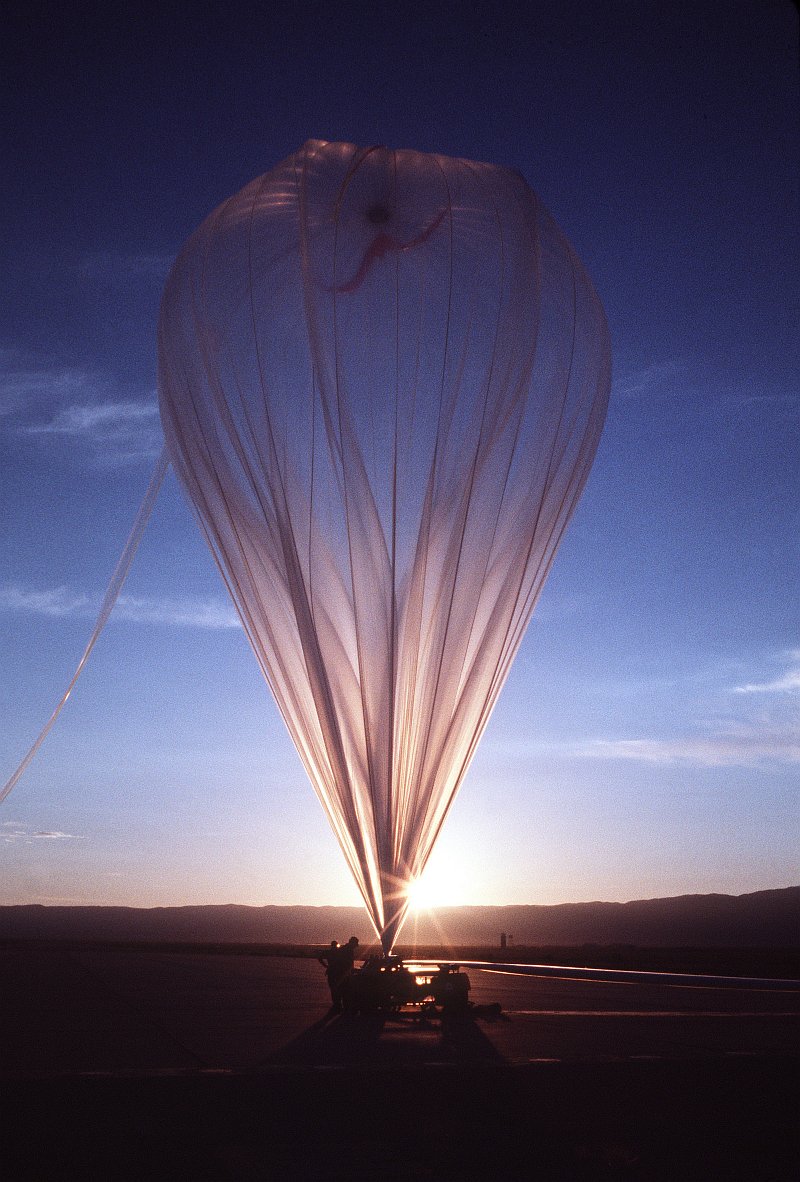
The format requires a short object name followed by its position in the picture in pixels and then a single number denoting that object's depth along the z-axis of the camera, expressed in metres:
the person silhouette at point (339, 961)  17.33
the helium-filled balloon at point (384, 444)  13.07
